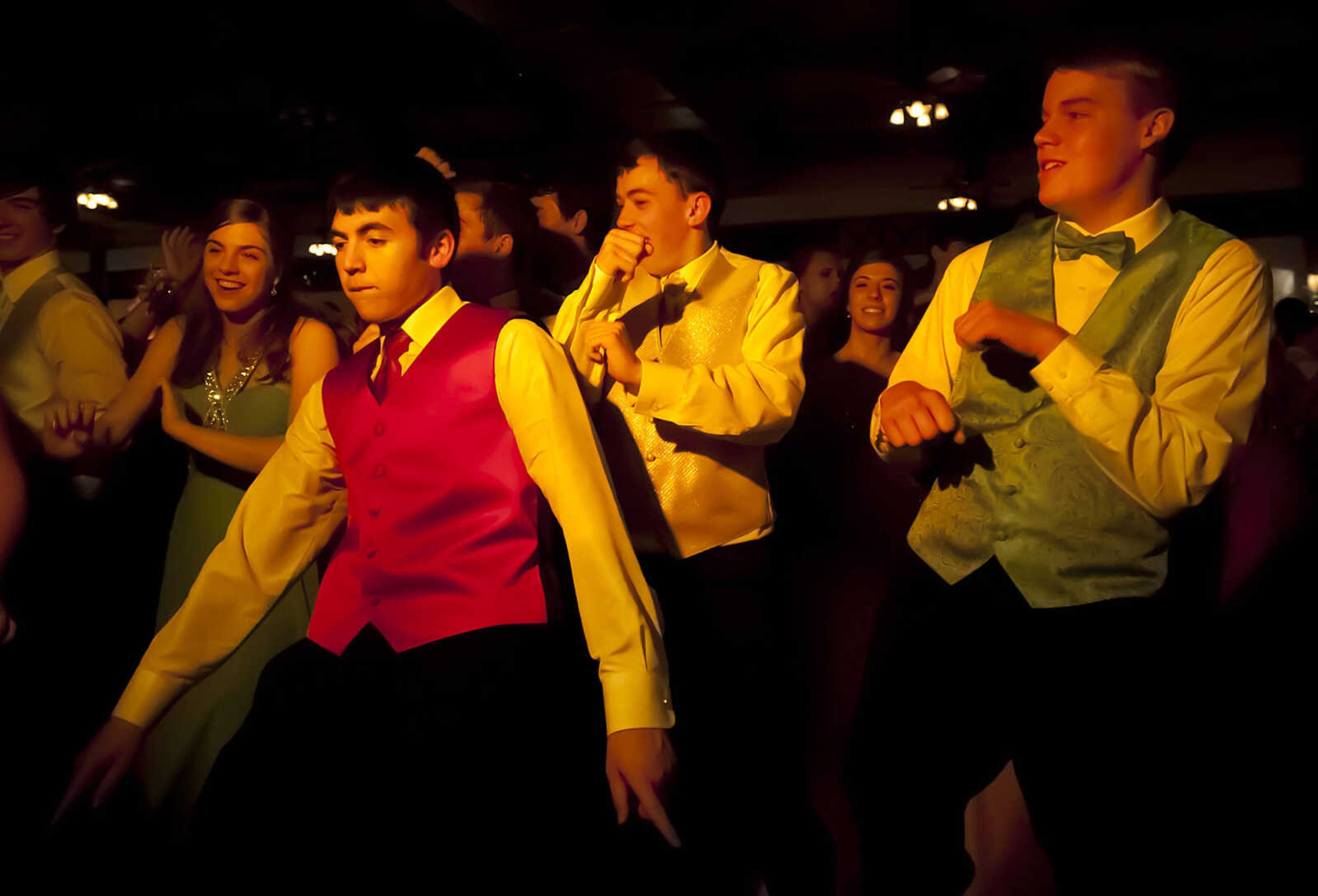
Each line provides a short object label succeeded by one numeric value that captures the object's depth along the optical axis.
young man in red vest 1.44
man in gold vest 1.67
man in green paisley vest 1.40
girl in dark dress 1.71
